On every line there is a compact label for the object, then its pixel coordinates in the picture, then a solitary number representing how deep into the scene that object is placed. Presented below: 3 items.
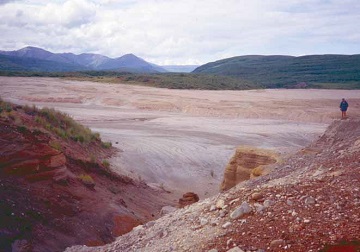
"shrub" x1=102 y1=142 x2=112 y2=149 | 19.88
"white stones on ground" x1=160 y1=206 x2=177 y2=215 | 12.53
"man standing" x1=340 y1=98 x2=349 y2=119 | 23.13
